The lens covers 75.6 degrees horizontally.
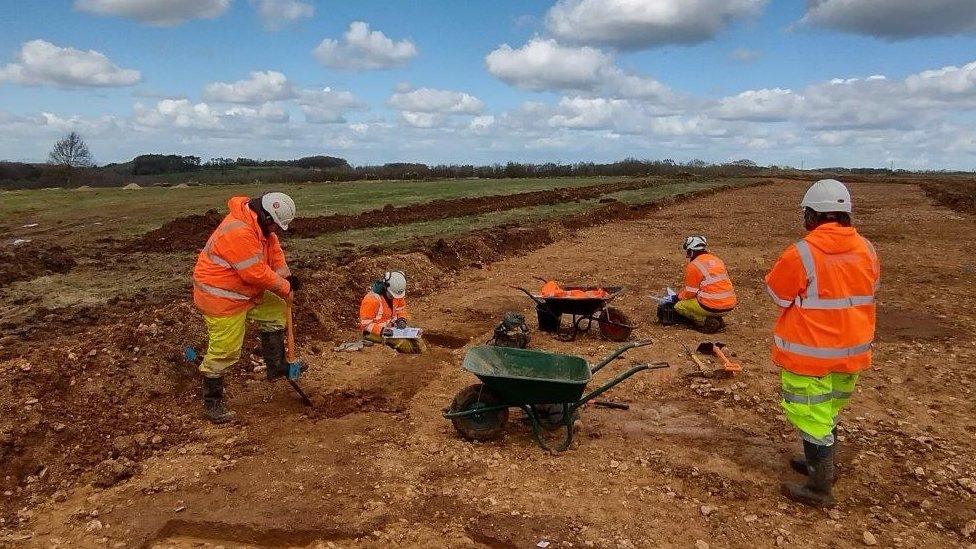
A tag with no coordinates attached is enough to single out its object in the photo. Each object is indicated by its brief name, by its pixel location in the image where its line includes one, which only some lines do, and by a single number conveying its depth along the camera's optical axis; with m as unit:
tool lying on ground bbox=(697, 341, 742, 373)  6.92
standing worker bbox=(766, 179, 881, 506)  4.28
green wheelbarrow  5.00
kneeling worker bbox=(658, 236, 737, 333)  8.50
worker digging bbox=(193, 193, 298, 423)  5.52
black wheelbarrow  8.02
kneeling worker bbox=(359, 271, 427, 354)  8.00
